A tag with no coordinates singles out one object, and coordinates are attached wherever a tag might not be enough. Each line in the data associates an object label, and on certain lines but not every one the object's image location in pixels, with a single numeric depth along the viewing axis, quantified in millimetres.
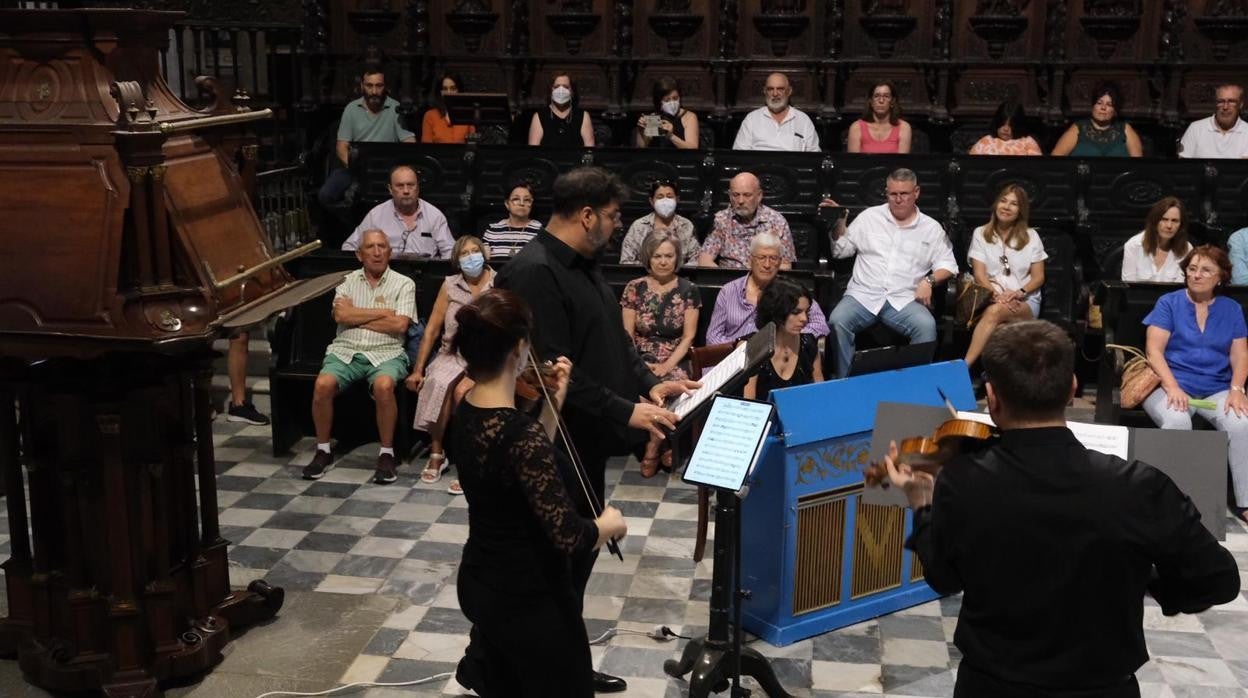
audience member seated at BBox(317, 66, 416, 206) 9102
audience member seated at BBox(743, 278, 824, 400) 5516
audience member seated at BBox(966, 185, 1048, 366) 7340
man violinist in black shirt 2445
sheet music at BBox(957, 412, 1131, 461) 3152
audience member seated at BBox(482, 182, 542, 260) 7418
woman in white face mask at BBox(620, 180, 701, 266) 7441
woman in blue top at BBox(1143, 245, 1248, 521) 6125
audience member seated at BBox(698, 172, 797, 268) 7395
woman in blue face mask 6512
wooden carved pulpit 3680
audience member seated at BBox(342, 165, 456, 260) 7672
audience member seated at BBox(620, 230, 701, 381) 6586
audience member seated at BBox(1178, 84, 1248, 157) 8648
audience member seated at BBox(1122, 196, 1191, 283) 7074
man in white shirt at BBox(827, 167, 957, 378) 7199
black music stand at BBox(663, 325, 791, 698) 4027
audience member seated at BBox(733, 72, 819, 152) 8867
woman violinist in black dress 2930
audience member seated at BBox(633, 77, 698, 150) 8844
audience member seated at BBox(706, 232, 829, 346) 6438
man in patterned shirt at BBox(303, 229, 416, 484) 6566
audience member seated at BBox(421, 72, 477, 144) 9211
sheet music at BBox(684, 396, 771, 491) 3826
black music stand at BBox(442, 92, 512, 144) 8570
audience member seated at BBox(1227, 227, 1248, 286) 7160
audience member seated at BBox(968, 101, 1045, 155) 8617
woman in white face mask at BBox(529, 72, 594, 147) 8852
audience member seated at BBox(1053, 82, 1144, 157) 8750
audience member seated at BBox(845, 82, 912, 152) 8734
